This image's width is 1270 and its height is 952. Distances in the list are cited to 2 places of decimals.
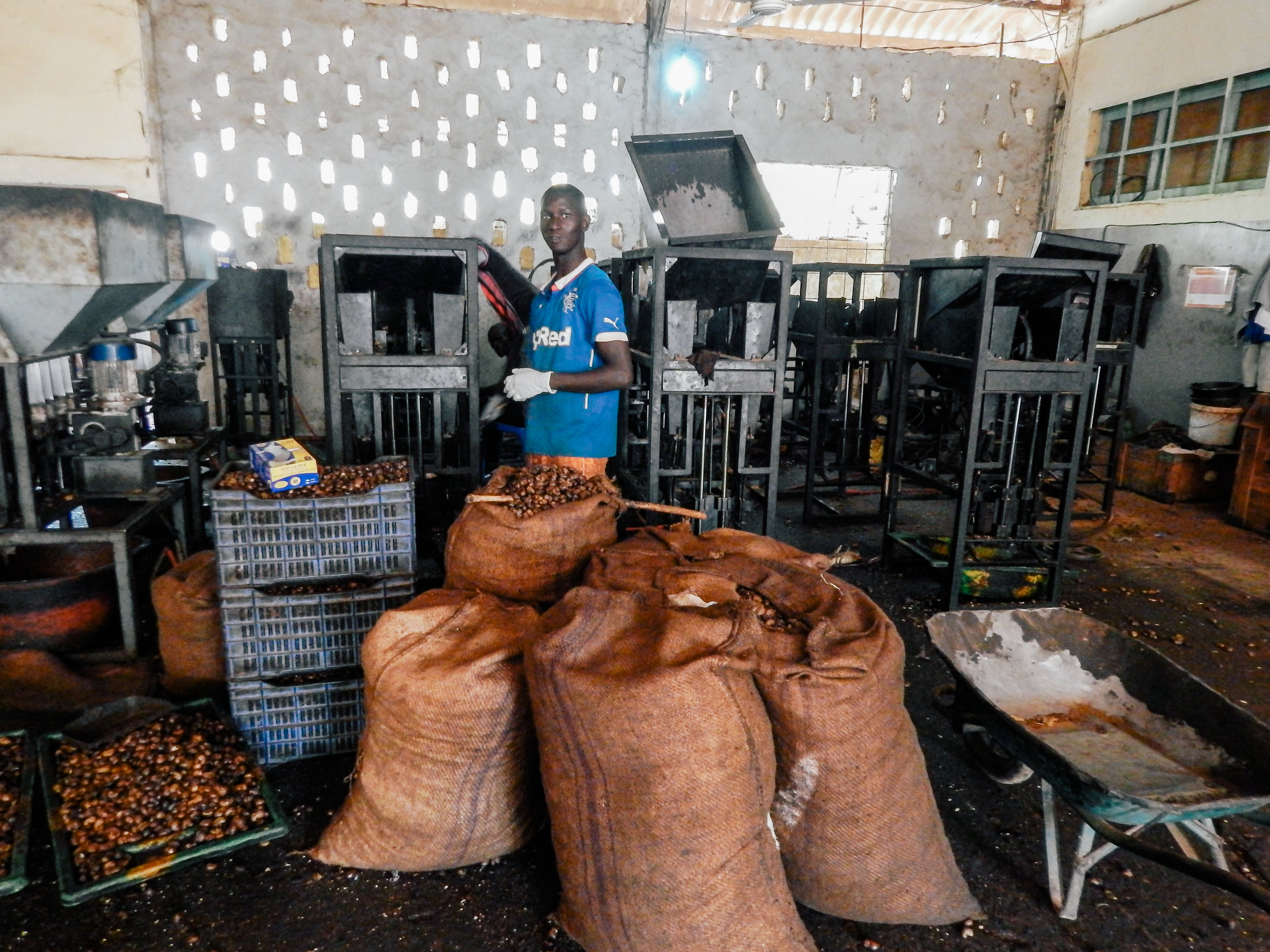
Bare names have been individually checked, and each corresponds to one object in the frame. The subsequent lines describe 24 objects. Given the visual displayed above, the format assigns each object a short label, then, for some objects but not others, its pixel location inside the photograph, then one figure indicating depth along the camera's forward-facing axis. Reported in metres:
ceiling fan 6.90
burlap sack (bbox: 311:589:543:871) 1.97
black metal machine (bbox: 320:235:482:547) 3.20
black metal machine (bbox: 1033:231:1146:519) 4.66
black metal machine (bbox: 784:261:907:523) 5.67
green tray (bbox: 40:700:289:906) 1.96
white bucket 6.46
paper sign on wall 6.88
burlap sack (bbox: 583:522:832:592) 2.09
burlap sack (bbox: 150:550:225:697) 2.73
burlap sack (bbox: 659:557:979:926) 1.78
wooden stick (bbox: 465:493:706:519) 2.46
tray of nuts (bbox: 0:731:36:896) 1.99
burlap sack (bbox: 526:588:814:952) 1.70
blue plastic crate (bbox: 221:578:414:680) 2.44
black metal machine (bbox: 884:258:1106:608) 3.74
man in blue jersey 3.24
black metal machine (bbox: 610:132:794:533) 3.51
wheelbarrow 1.79
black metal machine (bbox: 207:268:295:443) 6.20
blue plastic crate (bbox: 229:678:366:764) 2.52
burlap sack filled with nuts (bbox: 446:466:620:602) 2.41
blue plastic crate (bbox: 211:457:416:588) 2.37
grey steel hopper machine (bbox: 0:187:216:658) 2.60
